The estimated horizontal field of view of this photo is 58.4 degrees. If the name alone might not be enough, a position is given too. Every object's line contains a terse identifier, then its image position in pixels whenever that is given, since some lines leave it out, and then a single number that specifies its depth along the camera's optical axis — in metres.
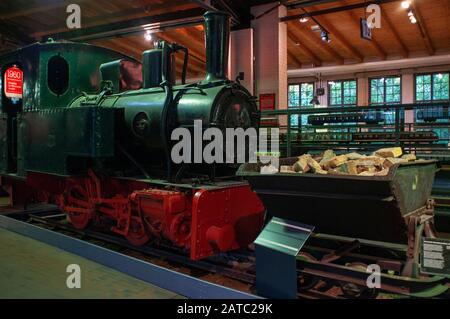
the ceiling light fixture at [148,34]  11.40
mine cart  2.58
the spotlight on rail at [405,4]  9.77
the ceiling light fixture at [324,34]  11.69
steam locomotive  4.04
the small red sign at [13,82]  6.41
